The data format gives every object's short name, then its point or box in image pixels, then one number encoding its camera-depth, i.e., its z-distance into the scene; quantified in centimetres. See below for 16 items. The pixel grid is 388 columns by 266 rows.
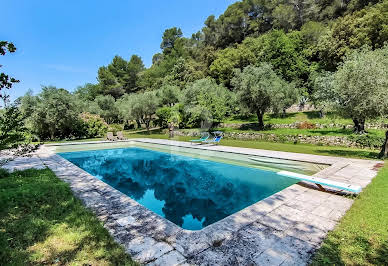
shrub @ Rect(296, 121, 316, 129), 1700
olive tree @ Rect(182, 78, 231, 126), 2114
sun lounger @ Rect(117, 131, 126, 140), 1959
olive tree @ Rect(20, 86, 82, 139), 1872
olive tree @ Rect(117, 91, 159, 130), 2605
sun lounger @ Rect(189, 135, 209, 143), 1519
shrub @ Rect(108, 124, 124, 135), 2432
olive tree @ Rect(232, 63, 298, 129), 1720
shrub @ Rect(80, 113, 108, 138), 2167
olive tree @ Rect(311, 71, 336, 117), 953
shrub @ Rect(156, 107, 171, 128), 2766
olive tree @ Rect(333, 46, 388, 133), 778
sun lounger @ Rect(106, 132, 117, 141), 1890
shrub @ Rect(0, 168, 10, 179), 644
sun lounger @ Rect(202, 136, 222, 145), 1455
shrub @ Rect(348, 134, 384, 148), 1084
